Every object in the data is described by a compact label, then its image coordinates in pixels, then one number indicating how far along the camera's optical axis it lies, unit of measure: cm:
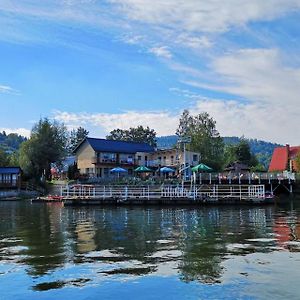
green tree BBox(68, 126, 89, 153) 13538
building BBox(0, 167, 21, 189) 7744
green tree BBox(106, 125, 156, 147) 12476
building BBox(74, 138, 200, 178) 8319
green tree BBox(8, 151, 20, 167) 10142
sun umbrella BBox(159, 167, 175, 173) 7162
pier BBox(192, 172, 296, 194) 6419
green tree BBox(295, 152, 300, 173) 7906
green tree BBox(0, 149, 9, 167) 9750
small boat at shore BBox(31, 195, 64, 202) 5598
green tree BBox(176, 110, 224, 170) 8388
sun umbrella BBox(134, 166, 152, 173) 6884
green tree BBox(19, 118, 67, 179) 8312
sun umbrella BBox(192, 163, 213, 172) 5861
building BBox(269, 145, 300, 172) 9581
